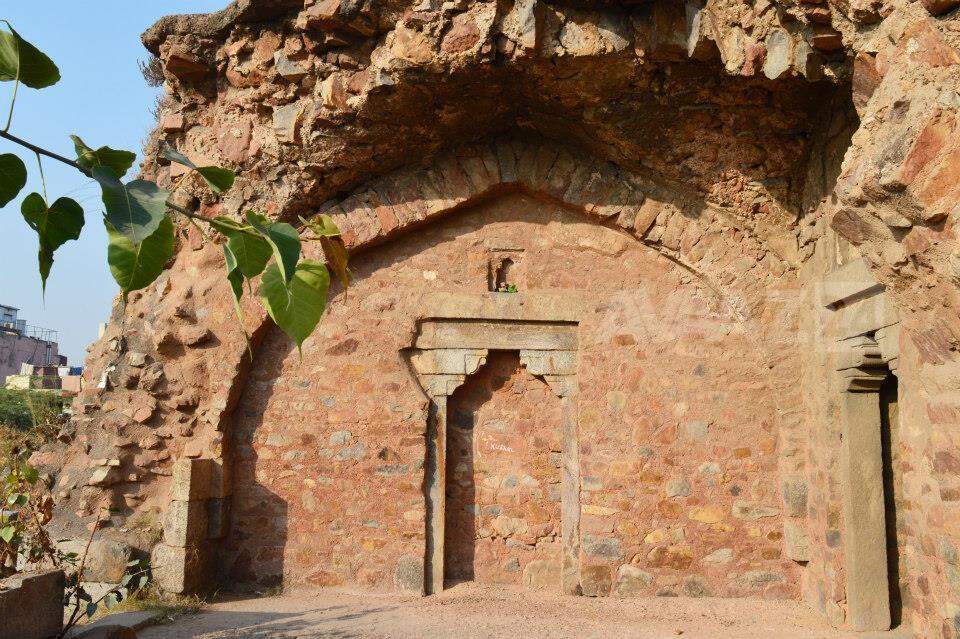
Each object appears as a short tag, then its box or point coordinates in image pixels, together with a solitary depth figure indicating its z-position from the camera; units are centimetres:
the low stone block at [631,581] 615
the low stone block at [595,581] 617
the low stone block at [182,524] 598
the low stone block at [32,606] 394
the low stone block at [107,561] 590
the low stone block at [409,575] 624
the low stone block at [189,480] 602
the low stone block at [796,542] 601
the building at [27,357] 2378
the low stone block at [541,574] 638
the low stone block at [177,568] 591
